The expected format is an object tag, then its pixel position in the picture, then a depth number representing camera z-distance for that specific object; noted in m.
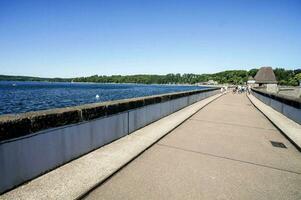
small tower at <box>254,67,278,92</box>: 70.06
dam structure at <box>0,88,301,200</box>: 3.60
